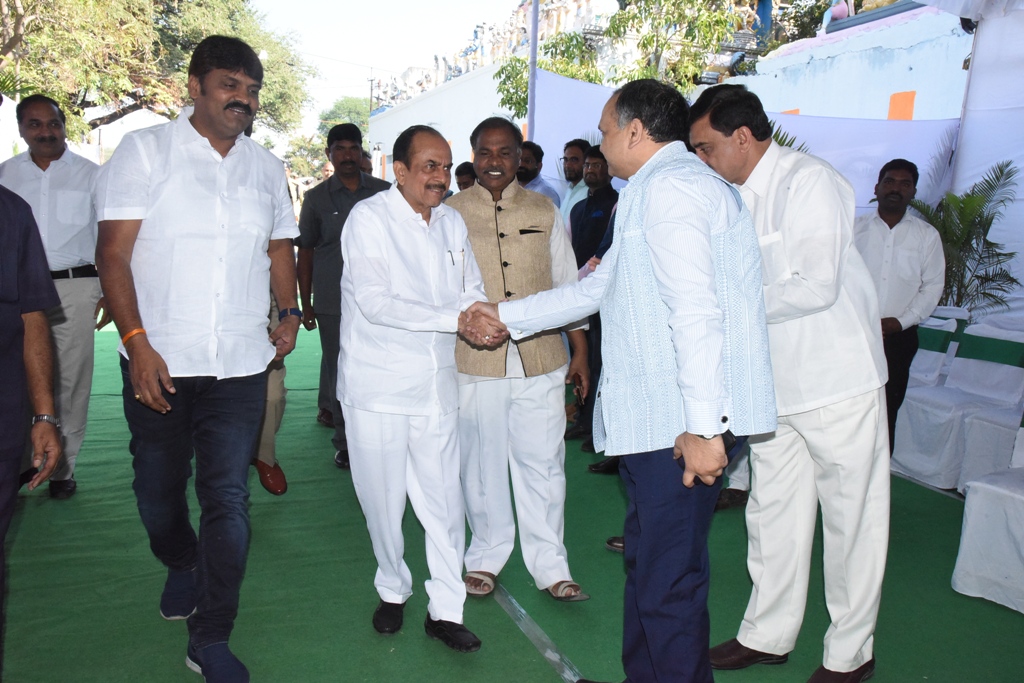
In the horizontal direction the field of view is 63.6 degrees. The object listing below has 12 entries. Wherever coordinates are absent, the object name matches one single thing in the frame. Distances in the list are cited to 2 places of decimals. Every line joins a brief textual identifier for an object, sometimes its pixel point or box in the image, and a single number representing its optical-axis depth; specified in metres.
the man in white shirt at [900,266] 4.50
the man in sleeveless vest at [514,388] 3.31
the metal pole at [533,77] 7.80
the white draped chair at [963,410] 4.88
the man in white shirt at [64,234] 4.41
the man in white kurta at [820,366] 2.56
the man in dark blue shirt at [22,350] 1.93
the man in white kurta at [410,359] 2.83
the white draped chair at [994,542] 3.34
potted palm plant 5.88
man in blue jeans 2.47
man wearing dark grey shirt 5.14
